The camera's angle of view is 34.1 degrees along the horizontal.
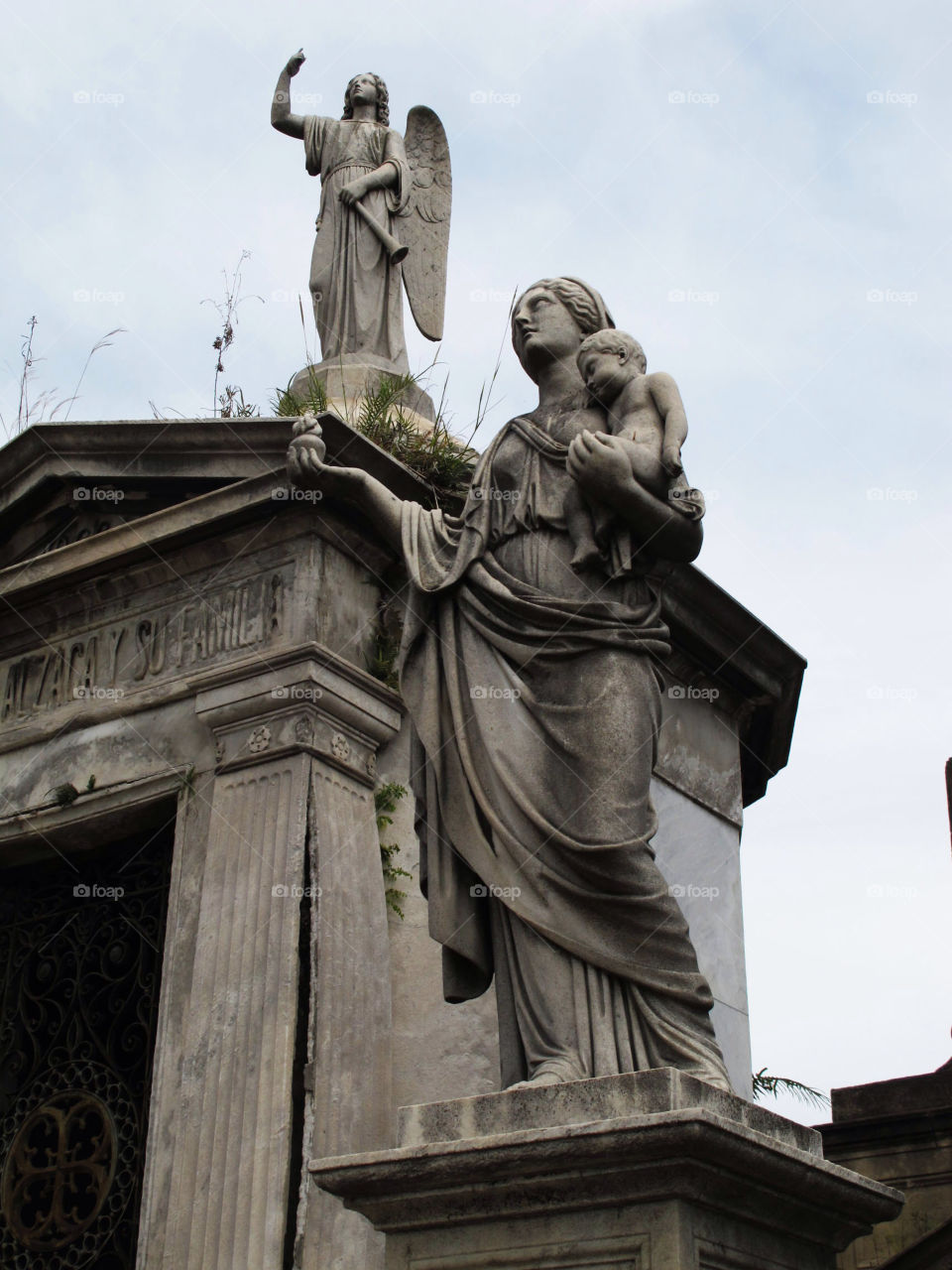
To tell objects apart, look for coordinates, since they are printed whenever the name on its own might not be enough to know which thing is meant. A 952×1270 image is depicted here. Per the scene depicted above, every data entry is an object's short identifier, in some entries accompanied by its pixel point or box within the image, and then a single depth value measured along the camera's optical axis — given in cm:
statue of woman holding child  489
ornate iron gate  721
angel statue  964
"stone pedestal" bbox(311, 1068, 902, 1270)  425
